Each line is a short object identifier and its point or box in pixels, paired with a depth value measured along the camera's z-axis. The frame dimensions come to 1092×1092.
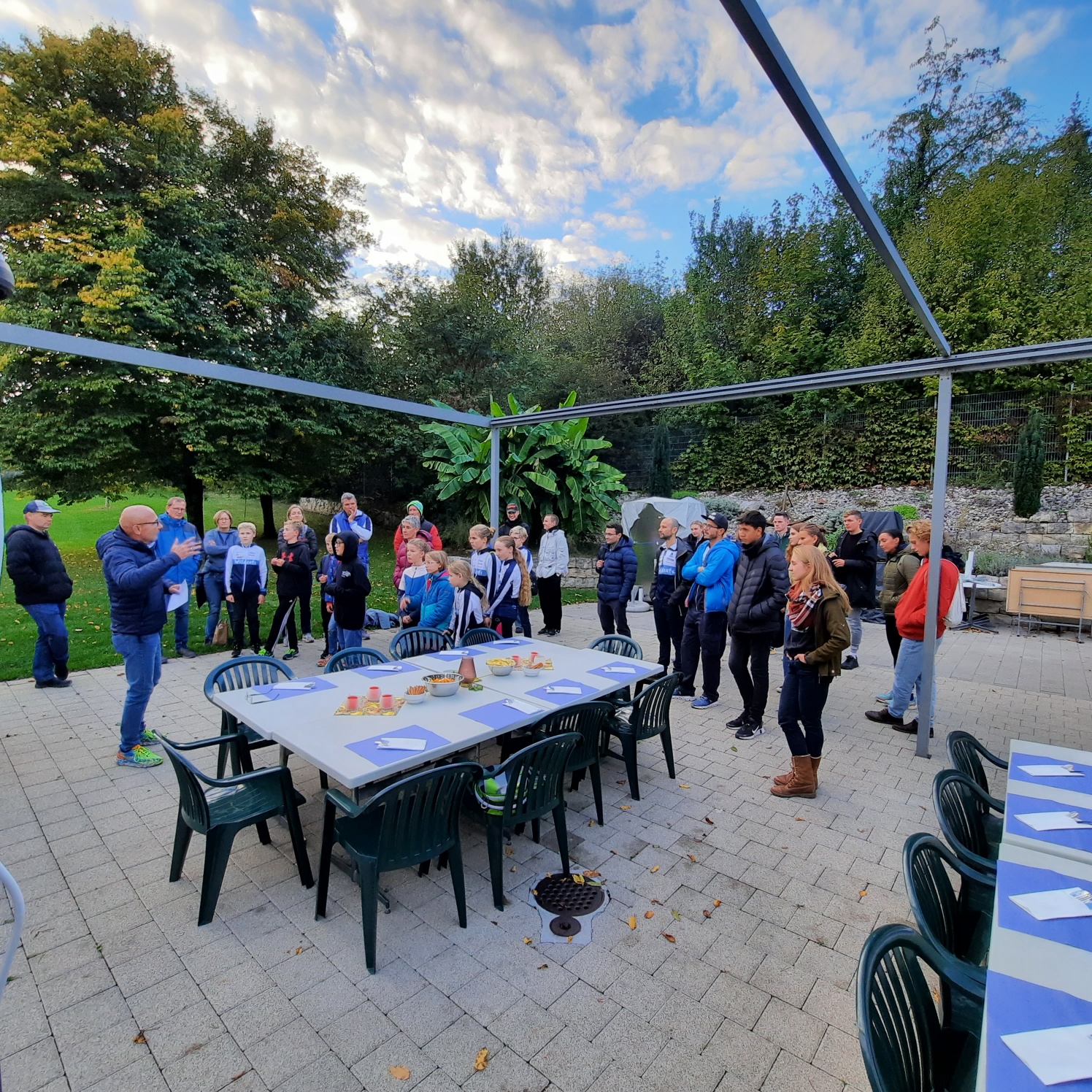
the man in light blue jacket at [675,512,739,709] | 5.62
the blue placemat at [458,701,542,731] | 3.31
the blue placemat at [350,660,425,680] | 4.20
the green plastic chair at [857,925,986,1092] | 1.42
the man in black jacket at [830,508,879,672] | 7.12
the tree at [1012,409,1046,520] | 11.67
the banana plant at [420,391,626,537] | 12.73
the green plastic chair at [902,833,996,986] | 1.89
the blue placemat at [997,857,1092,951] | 1.75
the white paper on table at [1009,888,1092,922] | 1.83
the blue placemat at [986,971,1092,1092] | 1.30
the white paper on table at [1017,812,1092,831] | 2.34
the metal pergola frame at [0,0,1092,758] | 2.02
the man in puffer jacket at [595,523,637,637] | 7.22
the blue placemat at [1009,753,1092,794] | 2.70
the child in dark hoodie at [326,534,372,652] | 6.16
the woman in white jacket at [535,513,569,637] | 8.70
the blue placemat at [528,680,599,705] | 3.70
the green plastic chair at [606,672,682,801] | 4.06
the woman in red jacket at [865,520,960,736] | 5.09
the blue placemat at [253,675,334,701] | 3.65
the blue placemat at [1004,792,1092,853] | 2.24
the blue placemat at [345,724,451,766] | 2.82
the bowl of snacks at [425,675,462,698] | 3.71
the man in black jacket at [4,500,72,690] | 5.51
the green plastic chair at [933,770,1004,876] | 2.35
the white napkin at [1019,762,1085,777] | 2.80
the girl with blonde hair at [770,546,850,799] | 3.80
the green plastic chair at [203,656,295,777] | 3.76
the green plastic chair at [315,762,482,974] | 2.54
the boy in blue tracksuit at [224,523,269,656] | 6.91
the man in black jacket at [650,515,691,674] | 6.48
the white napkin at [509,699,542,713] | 3.55
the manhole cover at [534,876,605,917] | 2.94
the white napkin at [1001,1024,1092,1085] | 1.31
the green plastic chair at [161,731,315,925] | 2.78
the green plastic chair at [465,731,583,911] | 2.95
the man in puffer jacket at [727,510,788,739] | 4.91
